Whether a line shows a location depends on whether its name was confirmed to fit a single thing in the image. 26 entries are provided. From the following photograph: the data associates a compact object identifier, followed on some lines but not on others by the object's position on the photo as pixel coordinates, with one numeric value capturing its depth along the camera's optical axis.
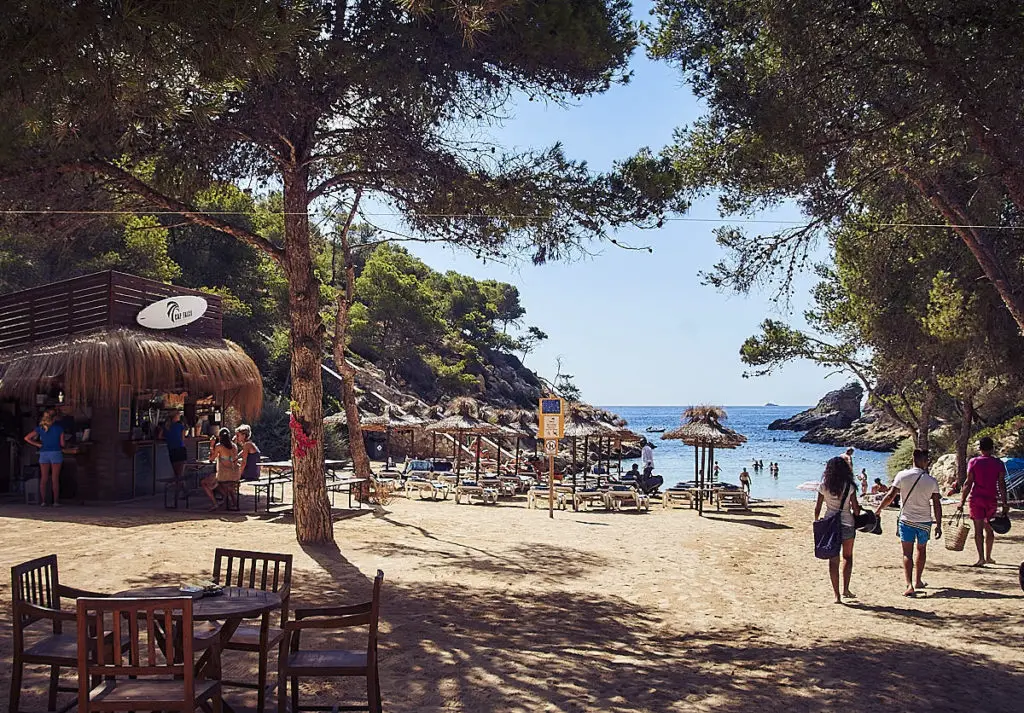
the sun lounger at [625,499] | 16.52
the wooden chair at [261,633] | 3.96
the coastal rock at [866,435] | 65.50
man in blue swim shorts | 7.73
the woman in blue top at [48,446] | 12.19
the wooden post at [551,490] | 14.73
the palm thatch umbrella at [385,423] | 21.30
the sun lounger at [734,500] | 16.88
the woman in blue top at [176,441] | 13.34
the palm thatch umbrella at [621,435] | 21.26
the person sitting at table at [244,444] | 12.93
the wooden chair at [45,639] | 3.70
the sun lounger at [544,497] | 17.02
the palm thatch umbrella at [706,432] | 18.77
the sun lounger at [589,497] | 16.80
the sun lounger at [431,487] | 17.81
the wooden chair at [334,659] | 3.71
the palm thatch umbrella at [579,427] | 20.42
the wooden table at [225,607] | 3.74
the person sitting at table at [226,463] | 12.37
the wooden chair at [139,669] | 3.16
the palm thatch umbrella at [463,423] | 20.75
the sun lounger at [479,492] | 17.28
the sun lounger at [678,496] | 18.00
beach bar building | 12.50
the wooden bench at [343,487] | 12.81
